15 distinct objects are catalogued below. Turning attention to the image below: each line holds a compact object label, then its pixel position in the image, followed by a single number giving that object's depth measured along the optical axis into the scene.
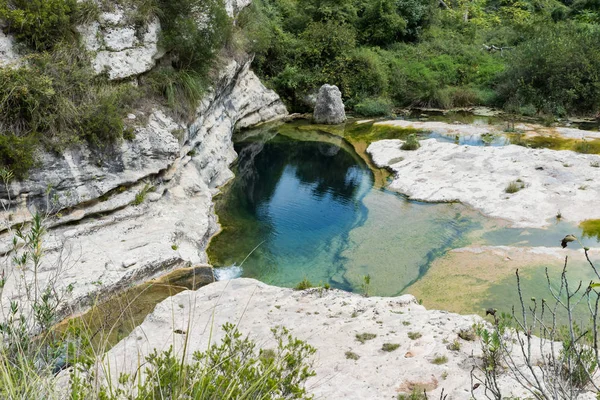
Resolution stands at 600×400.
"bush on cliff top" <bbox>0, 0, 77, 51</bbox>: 9.29
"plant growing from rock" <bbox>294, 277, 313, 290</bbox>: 8.57
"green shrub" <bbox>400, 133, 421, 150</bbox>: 17.58
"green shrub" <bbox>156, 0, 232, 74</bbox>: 12.98
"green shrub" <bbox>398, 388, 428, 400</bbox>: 4.97
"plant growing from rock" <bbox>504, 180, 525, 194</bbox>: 13.10
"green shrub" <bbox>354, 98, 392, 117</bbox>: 24.23
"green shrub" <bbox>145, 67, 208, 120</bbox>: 12.37
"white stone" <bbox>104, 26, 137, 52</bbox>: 11.23
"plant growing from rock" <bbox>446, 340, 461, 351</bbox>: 5.95
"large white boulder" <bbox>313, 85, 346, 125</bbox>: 23.12
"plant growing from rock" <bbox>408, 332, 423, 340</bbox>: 6.35
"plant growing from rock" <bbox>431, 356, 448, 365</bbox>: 5.70
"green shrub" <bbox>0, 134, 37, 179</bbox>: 8.43
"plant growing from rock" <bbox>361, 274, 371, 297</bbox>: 8.79
